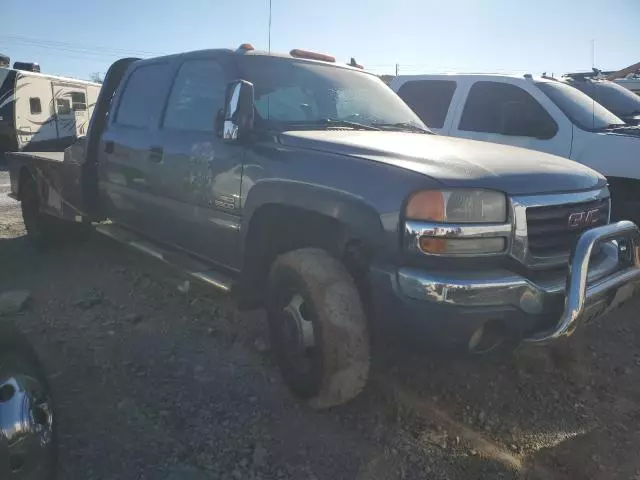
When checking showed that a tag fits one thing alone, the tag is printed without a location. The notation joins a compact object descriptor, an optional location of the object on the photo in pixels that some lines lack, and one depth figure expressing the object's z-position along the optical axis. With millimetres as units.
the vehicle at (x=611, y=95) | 6895
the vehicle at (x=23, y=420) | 1869
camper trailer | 14578
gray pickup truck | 2516
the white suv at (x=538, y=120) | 5352
